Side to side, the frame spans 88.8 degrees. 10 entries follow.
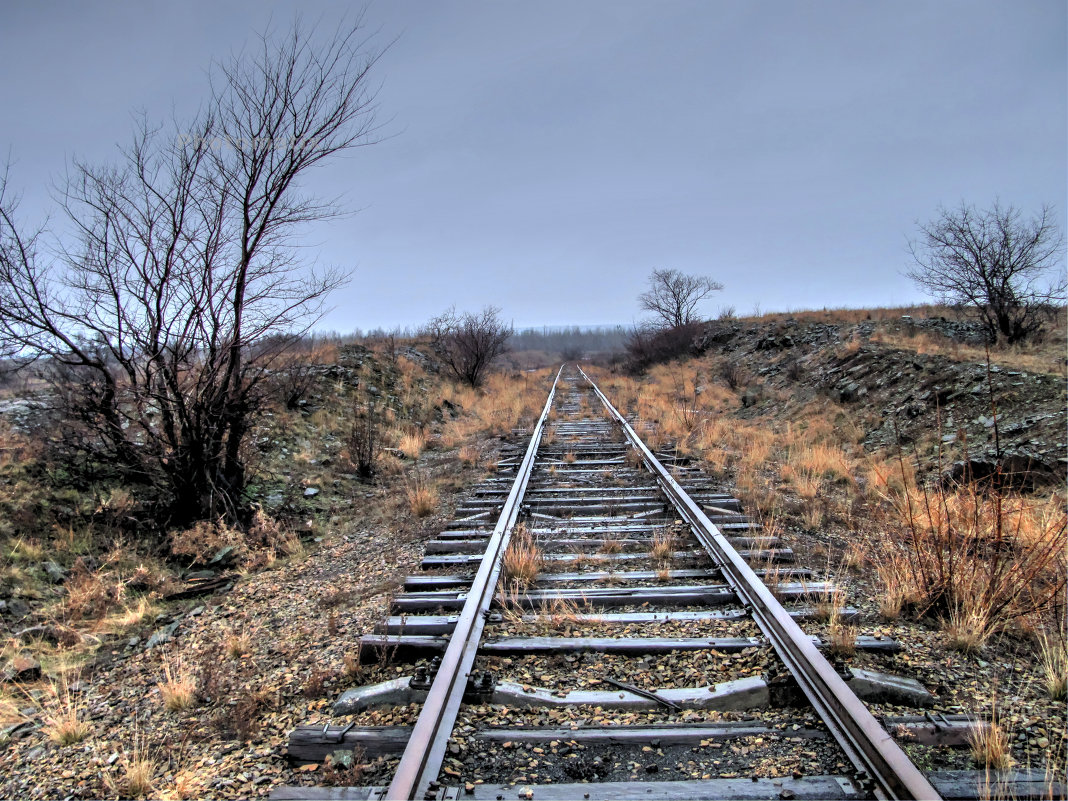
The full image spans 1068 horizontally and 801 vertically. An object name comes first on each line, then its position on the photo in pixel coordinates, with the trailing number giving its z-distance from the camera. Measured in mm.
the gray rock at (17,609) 4023
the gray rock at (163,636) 3703
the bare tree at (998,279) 13320
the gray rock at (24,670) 3379
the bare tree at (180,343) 5168
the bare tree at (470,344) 18688
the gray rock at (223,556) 4973
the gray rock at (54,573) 4496
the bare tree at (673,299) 32156
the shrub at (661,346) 25641
